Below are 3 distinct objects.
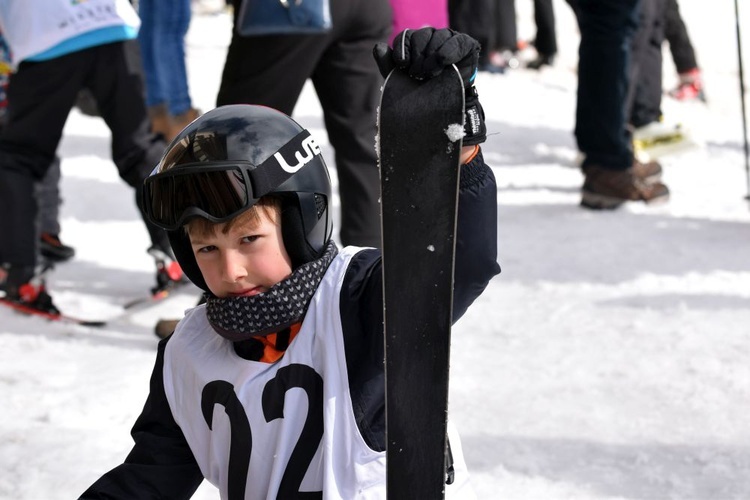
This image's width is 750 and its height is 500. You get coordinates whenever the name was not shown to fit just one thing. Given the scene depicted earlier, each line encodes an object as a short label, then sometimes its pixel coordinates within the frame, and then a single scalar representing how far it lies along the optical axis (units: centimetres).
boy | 405
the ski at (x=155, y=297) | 980
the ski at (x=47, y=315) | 931
